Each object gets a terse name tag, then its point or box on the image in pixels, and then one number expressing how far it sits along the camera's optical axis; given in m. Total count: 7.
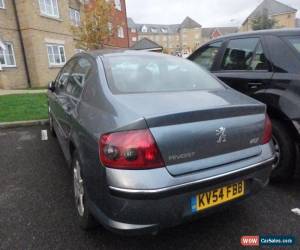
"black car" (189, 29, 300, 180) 2.82
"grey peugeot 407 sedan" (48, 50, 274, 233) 1.71
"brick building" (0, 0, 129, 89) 14.12
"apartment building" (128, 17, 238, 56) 80.50
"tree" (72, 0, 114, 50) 16.23
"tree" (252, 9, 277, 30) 43.50
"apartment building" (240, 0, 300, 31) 51.38
